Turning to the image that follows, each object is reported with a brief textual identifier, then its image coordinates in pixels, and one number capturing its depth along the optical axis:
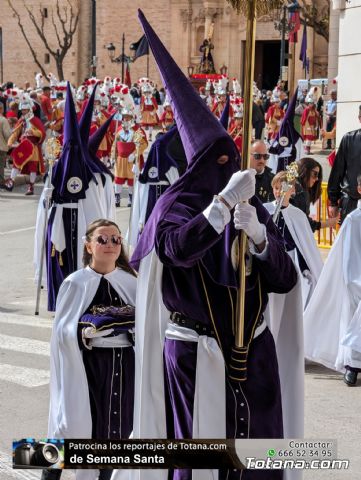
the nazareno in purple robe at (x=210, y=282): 4.34
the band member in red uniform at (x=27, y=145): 22.16
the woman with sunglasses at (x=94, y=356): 5.43
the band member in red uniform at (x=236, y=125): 19.25
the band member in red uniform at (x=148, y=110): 32.66
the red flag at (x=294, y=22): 36.94
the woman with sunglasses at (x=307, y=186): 8.64
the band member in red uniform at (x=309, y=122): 30.56
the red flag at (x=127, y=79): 40.72
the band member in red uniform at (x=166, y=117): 28.31
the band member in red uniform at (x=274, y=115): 29.78
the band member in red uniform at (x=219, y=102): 29.14
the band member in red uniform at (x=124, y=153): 20.14
